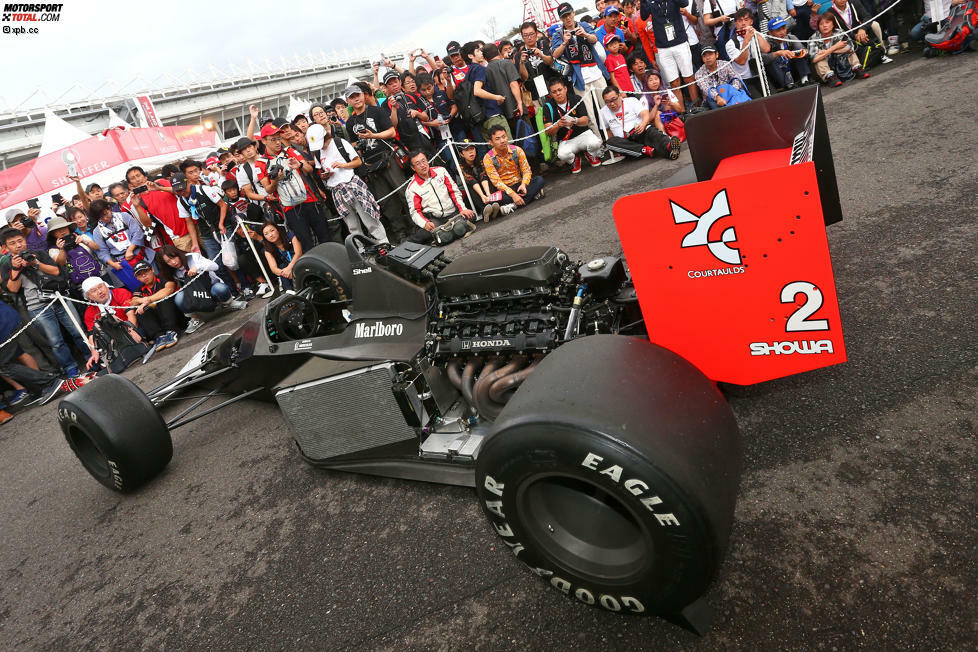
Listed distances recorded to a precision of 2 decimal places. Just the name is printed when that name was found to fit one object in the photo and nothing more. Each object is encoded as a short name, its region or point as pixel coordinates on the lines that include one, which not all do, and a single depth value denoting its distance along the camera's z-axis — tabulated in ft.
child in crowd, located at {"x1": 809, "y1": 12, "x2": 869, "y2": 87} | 27.66
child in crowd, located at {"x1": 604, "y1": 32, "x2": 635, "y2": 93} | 29.89
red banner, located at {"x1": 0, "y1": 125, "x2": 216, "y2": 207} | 66.80
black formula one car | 5.82
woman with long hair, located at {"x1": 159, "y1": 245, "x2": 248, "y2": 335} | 26.86
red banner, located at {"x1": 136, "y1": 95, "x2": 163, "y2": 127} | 130.62
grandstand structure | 110.63
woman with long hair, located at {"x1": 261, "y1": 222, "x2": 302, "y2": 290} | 27.40
